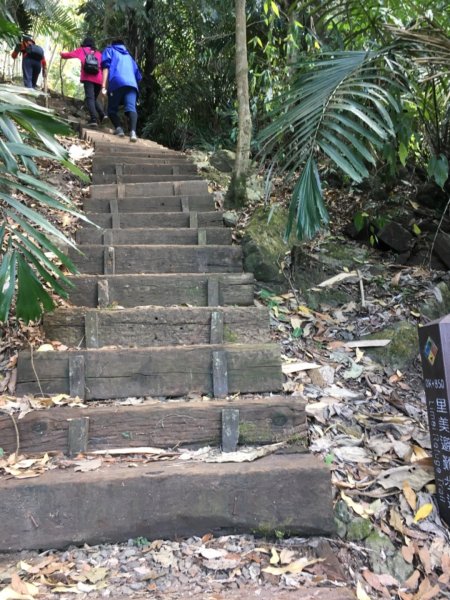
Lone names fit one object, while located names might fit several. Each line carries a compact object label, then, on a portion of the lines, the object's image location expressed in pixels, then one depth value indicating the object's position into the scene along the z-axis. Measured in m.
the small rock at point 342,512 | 2.05
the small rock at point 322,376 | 2.82
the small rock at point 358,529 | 2.00
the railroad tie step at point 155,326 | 2.91
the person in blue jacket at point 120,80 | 6.44
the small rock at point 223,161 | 6.10
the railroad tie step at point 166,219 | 4.34
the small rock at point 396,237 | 4.12
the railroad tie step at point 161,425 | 2.31
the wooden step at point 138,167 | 5.49
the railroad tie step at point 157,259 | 3.62
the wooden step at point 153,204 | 4.60
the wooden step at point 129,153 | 5.86
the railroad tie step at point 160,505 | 1.97
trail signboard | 1.97
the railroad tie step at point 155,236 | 3.96
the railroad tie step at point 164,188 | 4.92
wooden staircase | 2.01
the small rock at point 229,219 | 4.41
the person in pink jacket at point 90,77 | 7.34
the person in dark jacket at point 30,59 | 8.02
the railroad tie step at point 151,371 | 2.58
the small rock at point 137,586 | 1.75
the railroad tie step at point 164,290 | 3.26
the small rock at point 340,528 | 2.03
